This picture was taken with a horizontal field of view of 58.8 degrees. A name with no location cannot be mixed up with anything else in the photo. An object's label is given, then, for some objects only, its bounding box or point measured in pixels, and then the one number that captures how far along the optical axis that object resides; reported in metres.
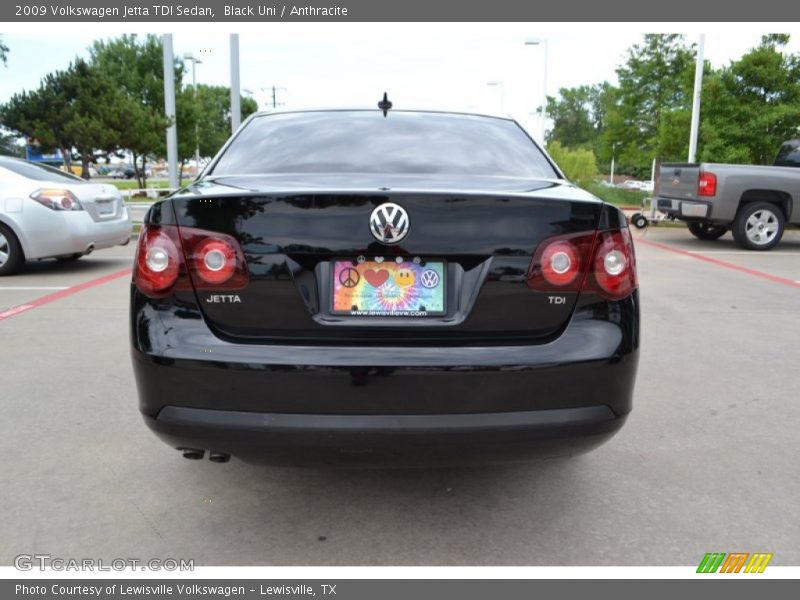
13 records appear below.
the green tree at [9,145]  27.15
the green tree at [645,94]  28.64
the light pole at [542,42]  31.36
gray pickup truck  11.64
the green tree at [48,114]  21.45
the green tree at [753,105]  17.27
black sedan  2.31
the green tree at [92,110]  20.34
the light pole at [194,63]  27.97
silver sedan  8.34
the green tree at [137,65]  32.62
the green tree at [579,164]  32.62
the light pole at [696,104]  16.53
